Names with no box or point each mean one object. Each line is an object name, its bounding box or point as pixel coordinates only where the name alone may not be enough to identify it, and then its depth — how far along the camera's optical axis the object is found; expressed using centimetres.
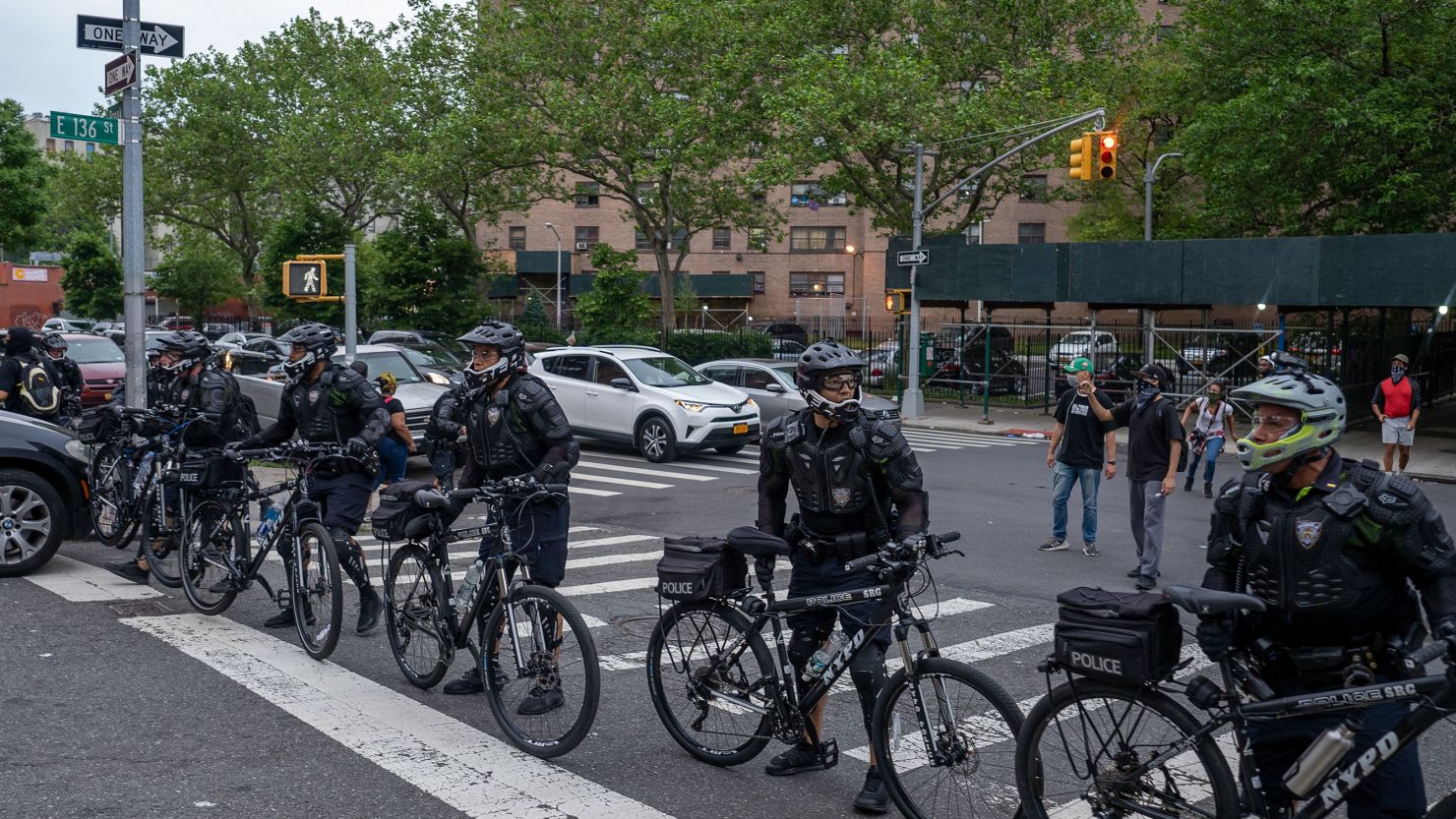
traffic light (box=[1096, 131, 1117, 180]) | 2217
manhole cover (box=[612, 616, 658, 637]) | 845
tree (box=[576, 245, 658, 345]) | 3584
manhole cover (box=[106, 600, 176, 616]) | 852
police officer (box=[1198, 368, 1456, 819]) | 391
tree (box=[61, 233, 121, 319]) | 5725
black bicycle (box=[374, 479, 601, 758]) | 578
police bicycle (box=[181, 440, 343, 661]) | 730
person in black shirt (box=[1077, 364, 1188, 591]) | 1061
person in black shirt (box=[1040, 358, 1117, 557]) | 1135
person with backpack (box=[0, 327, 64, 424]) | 1336
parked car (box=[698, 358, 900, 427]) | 2231
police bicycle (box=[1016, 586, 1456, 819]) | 385
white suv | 1956
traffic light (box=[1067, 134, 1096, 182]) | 2250
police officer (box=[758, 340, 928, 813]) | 524
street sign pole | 1350
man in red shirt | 1792
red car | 2362
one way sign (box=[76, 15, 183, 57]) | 1342
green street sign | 1334
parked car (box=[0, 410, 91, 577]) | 949
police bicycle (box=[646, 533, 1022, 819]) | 475
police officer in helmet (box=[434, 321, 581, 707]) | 653
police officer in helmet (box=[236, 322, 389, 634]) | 782
